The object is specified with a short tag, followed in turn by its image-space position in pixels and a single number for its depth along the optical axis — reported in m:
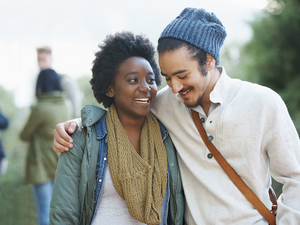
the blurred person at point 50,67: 4.12
